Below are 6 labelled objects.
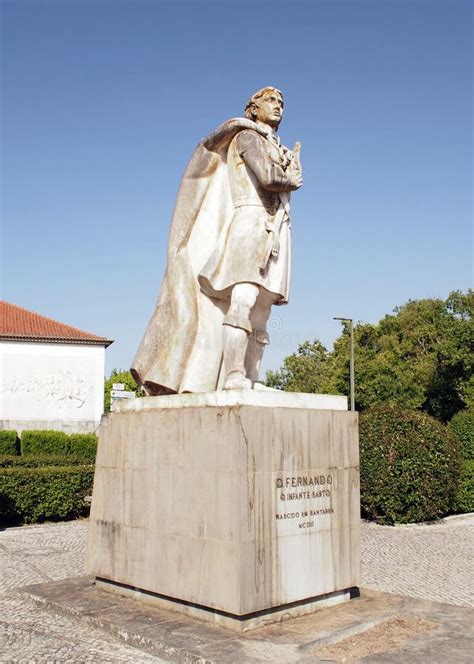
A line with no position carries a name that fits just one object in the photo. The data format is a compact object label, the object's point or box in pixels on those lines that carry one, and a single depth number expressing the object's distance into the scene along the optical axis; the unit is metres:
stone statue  5.42
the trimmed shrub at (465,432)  17.62
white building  32.03
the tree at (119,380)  62.37
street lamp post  21.89
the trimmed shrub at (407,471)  12.47
